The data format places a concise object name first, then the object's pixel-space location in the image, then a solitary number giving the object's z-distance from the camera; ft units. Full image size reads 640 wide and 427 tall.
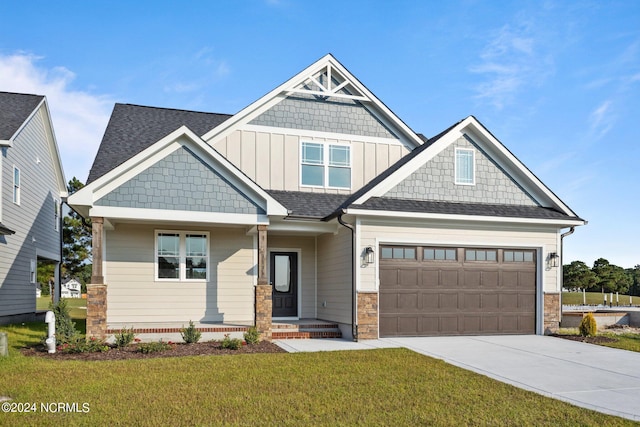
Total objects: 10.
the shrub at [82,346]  35.68
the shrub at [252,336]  40.05
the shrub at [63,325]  38.06
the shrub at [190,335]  39.96
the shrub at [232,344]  37.68
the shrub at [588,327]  45.44
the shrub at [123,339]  37.60
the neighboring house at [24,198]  55.11
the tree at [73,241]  109.40
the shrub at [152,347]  36.27
